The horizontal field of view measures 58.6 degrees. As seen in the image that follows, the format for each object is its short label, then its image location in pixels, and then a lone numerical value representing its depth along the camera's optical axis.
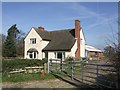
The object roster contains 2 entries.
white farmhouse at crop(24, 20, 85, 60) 18.62
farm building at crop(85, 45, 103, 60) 24.39
